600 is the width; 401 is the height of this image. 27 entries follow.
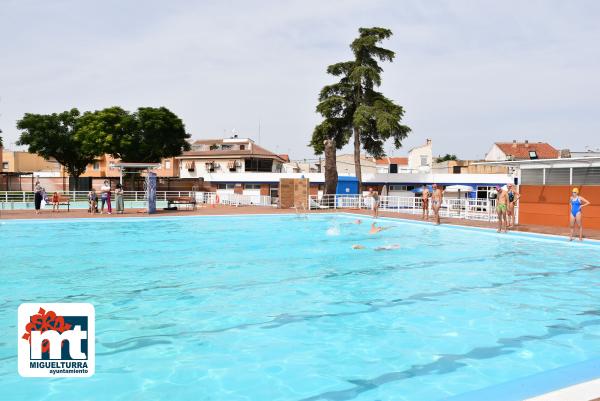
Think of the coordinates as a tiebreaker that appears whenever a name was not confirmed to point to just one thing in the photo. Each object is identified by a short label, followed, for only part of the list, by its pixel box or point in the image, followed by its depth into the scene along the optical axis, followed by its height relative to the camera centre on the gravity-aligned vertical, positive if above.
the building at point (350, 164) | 65.68 +3.91
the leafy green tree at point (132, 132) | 52.81 +6.72
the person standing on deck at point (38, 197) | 27.20 -0.22
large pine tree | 37.78 +7.07
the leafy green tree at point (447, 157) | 109.57 +8.90
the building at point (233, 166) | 54.69 +3.62
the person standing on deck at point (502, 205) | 18.39 -0.47
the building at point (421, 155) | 70.88 +5.52
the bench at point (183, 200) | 30.76 -0.42
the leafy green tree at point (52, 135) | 56.41 +6.73
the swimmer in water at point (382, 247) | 16.25 -1.82
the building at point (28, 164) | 81.44 +5.08
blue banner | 27.11 -0.03
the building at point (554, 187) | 18.56 +0.25
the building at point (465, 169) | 62.72 +3.31
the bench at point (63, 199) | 28.49 -0.32
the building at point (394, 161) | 66.38 +5.04
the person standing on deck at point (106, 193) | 27.33 +0.03
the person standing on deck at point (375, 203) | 25.89 -0.52
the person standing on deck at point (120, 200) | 27.44 -0.36
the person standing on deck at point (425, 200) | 24.22 -0.34
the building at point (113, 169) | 76.12 +3.81
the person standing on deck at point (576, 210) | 15.73 -0.55
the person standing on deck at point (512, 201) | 19.70 -0.33
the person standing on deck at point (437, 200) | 21.72 -0.33
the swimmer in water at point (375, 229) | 21.30 -1.59
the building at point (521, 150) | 69.50 +6.29
